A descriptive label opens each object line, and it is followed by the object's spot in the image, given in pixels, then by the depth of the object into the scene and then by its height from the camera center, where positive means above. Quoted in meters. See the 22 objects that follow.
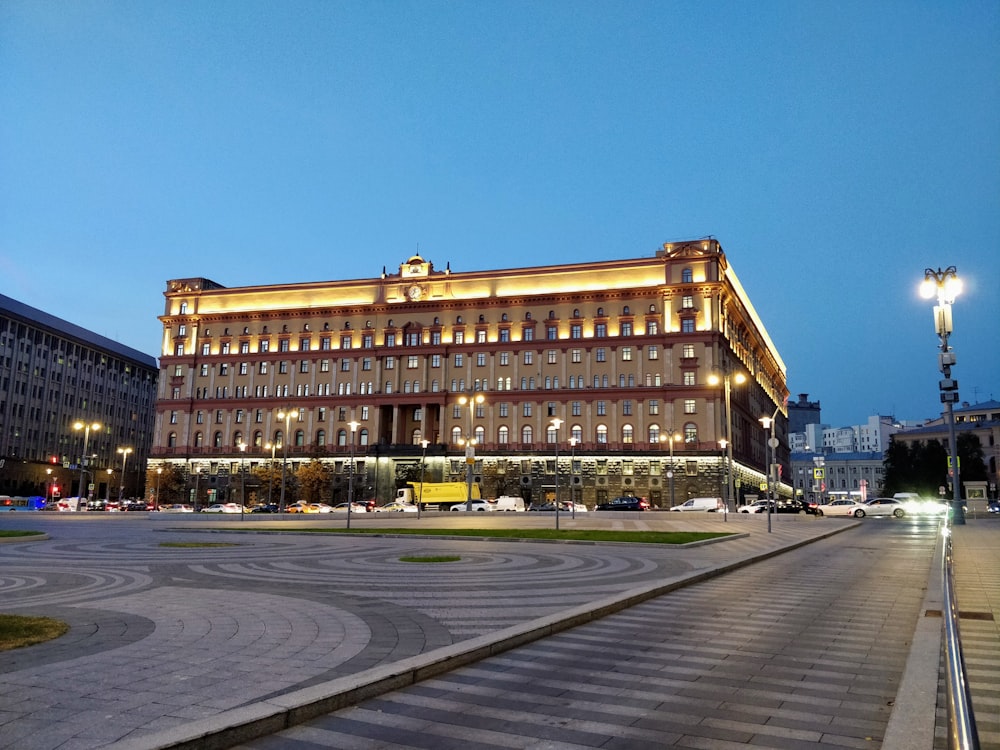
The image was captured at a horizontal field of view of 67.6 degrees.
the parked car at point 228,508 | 78.78 -3.62
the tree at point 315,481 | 97.44 -0.69
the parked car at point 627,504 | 73.31 -2.40
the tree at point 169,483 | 103.44 -1.24
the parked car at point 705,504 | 69.69 -2.26
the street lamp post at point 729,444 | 40.71 +1.94
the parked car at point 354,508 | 77.87 -3.42
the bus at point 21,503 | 80.53 -3.43
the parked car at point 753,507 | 66.18 -2.32
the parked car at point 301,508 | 76.69 -3.34
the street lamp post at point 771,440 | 38.34 +2.19
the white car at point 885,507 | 58.15 -1.96
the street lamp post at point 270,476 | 95.23 -0.16
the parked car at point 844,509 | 58.58 -2.19
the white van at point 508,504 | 73.38 -2.54
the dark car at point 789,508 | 62.38 -2.27
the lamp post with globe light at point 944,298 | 29.28 +7.30
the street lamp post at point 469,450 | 49.02 +1.75
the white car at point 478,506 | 69.00 -2.64
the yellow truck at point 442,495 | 73.75 -1.73
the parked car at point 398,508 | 73.44 -3.14
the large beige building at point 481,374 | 90.31 +13.62
